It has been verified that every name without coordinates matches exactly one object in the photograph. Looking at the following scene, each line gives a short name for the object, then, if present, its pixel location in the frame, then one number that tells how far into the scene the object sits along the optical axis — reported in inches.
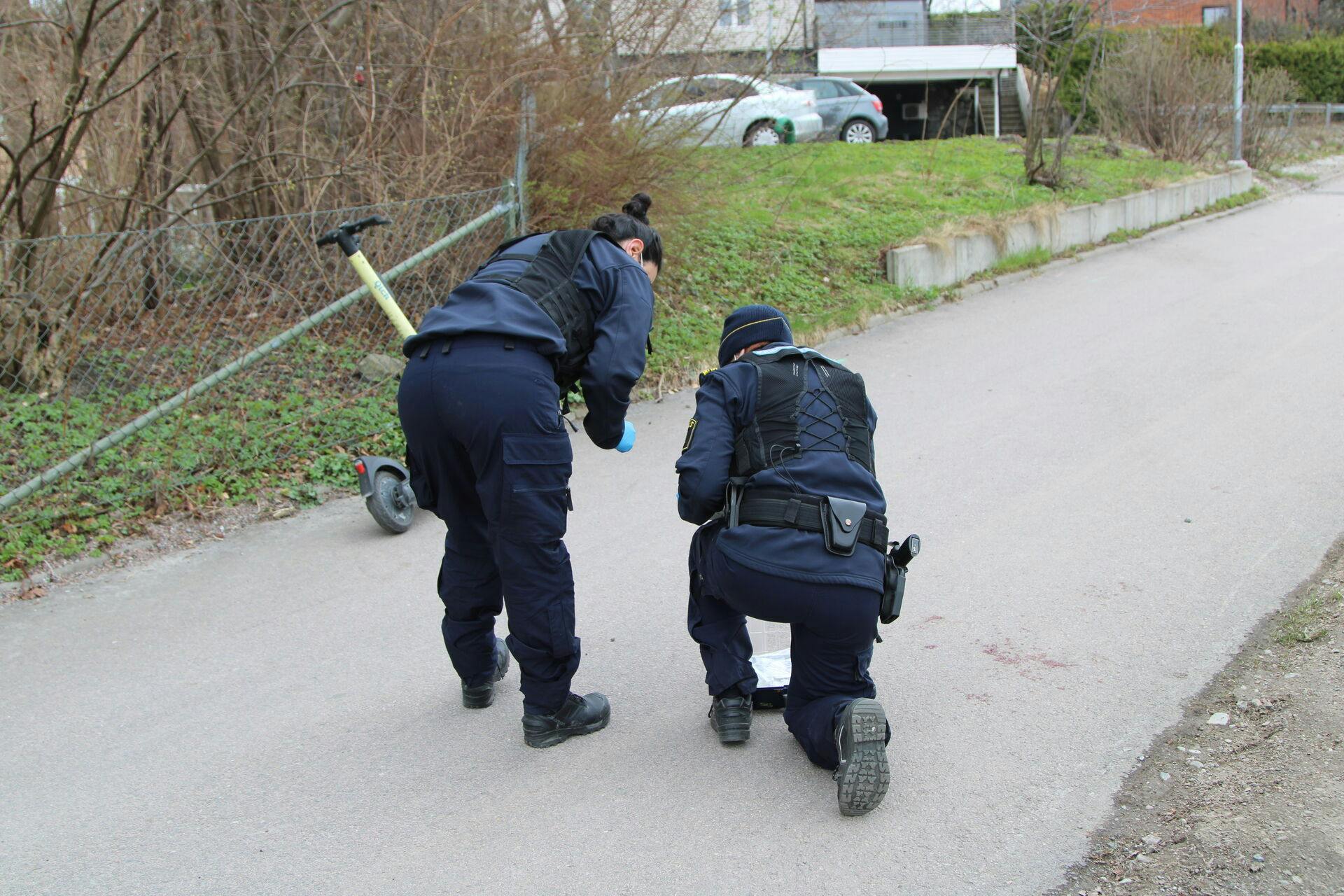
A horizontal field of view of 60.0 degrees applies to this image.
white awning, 1207.6
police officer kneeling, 134.4
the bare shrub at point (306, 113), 295.0
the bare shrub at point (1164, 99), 759.1
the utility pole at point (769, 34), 413.4
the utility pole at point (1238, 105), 765.9
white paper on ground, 164.6
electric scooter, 232.7
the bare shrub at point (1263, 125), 824.9
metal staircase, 1240.8
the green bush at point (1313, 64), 1405.0
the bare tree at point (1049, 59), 586.9
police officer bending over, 143.0
